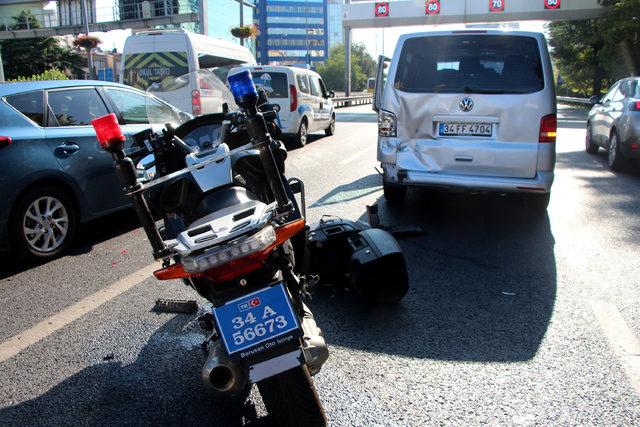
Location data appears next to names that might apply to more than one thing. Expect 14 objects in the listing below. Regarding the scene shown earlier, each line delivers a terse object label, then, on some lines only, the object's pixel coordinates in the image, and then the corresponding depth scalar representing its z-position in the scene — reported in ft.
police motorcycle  7.11
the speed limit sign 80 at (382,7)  118.73
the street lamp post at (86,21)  101.09
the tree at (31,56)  170.71
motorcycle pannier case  12.01
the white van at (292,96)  42.24
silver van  17.38
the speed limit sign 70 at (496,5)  110.32
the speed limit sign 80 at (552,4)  107.65
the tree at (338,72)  394.11
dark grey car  15.16
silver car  29.19
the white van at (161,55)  38.14
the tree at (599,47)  97.25
